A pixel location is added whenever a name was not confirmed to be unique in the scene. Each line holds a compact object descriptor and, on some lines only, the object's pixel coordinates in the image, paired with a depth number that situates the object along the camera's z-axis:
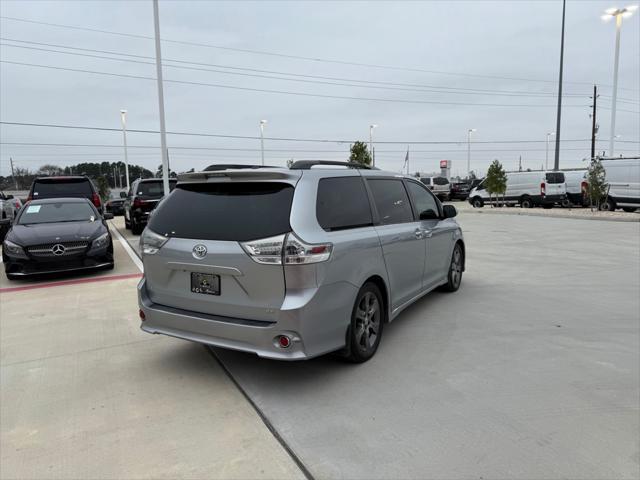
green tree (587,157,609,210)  19.73
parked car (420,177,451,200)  36.38
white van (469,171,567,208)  25.28
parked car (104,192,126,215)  26.62
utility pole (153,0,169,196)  17.19
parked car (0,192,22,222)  13.66
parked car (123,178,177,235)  14.87
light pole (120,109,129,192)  38.47
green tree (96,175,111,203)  54.92
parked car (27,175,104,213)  13.62
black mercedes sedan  7.59
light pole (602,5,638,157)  21.88
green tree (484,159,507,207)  25.70
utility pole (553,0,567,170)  28.19
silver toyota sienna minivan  3.43
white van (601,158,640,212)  20.05
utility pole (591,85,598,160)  43.59
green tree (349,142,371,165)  35.84
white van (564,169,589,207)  25.11
